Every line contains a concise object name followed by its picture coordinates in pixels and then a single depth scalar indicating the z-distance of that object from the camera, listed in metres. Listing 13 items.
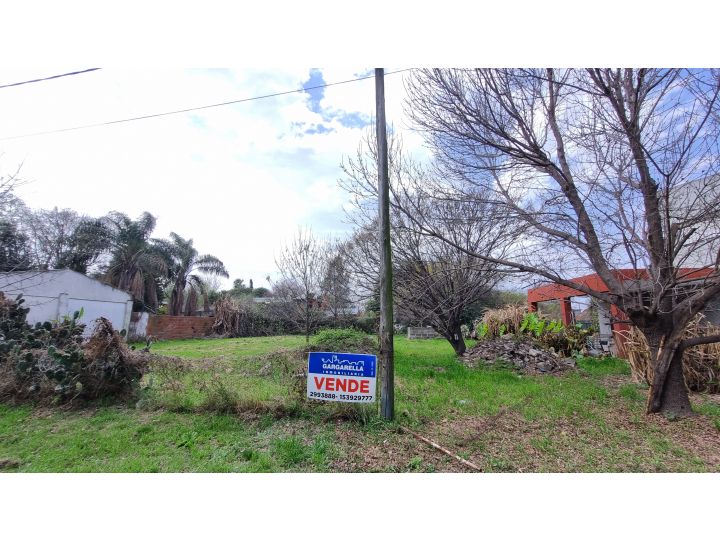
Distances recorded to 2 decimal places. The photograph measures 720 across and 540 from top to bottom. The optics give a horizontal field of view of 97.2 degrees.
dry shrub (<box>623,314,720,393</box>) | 5.44
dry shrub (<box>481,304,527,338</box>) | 10.42
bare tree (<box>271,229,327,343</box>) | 11.60
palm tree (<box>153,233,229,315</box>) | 20.64
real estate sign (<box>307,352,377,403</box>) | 3.53
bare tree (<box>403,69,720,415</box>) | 3.52
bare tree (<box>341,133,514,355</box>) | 5.64
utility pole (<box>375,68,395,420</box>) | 3.68
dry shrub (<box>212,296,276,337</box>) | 18.97
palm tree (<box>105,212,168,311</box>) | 16.14
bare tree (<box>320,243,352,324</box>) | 9.88
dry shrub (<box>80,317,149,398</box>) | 4.40
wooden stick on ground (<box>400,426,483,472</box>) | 2.76
